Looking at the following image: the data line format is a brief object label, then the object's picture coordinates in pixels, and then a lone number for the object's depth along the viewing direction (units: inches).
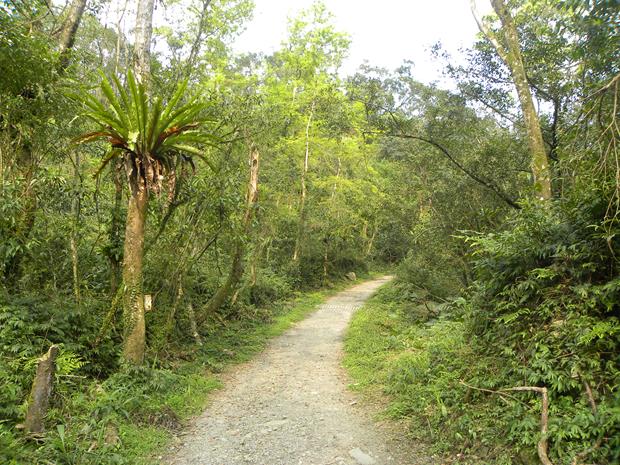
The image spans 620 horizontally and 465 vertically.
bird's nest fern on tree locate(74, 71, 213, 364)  185.6
